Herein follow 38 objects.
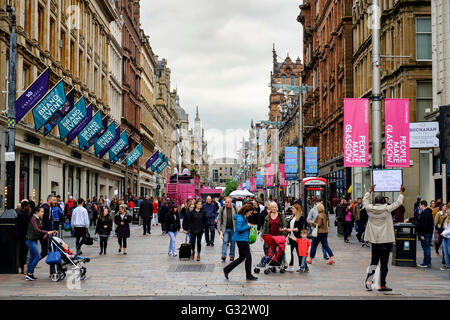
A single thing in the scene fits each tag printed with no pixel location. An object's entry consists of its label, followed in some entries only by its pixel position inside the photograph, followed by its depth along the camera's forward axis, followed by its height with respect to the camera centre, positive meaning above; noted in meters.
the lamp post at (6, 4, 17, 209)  17.03 +2.76
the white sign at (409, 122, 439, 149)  23.52 +2.07
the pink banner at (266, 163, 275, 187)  67.73 +1.33
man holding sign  11.99 -0.84
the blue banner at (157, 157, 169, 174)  55.84 +2.23
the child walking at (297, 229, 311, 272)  15.13 -1.46
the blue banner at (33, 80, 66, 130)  22.75 +3.12
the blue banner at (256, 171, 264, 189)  85.88 +1.27
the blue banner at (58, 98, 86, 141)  27.56 +3.14
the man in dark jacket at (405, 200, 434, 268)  16.59 -0.97
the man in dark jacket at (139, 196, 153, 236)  30.67 -1.04
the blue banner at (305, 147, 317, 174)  42.72 +2.03
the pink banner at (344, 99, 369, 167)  21.23 +2.00
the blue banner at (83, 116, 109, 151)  32.91 +3.04
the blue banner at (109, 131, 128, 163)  37.41 +2.62
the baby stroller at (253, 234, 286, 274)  15.03 -1.49
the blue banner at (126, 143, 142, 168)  43.38 +2.38
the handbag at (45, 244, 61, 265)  13.12 -1.39
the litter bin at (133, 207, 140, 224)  40.81 -1.57
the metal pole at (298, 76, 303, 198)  39.62 +3.43
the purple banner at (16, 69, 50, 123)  20.98 +3.18
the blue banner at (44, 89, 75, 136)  27.25 +3.60
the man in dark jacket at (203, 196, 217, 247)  22.80 -0.97
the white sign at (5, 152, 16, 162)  16.20 +0.88
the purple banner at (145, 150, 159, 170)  50.62 +2.52
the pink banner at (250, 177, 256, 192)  96.90 +0.94
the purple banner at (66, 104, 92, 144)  29.14 +3.06
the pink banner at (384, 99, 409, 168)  21.03 +1.95
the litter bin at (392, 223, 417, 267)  16.23 -1.43
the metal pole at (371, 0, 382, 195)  18.36 +2.62
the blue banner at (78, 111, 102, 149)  30.86 +3.03
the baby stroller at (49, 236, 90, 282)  13.43 -1.49
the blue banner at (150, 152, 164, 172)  53.96 +2.46
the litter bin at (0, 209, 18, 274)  14.23 -1.14
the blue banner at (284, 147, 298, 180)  43.81 +1.88
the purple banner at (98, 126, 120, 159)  34.90 +2.53
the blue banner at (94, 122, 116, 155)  34.41 +2.89
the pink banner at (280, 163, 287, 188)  55.94 +1.08
